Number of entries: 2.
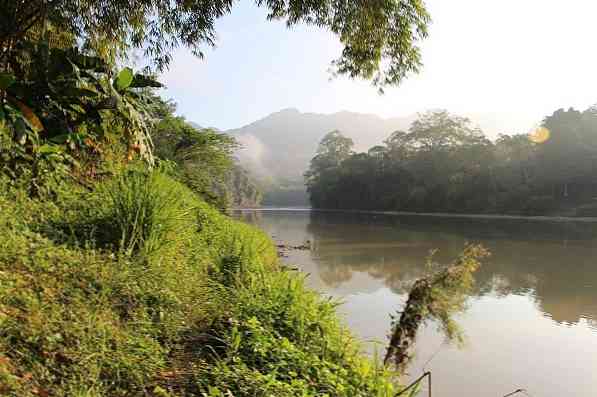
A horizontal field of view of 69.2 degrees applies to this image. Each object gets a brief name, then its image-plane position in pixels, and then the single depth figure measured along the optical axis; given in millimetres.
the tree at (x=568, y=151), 32406
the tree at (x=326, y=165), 59656
